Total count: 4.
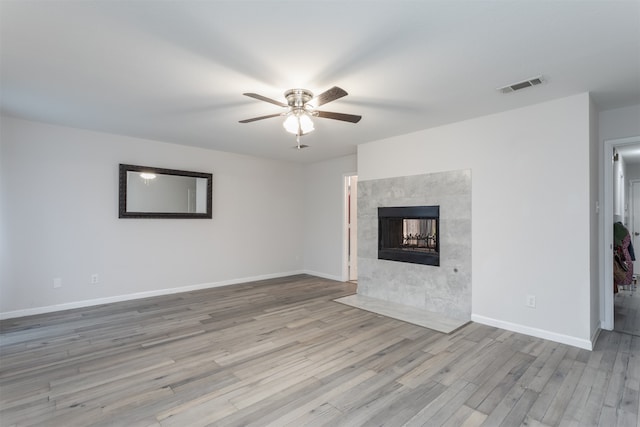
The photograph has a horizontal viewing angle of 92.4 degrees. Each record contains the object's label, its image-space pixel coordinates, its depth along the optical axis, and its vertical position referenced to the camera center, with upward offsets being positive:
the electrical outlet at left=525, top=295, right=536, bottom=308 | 3.23 -0.91
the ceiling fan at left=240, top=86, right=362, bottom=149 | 2.75 +0.94
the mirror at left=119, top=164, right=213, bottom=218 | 4.62 +0.34
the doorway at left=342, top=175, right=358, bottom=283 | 6.05 -0.31
